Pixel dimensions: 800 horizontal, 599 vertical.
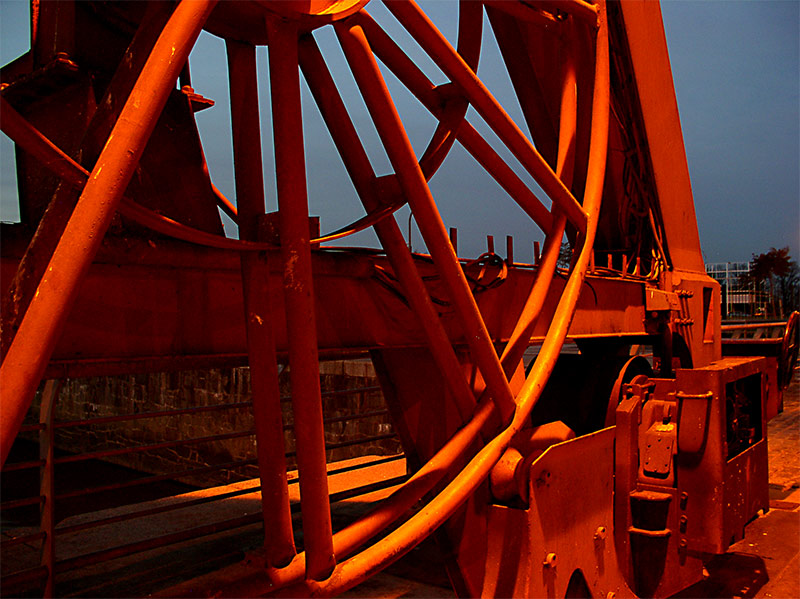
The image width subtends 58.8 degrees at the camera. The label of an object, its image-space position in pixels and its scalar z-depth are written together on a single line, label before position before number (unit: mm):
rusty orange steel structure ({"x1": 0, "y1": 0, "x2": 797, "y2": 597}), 2029
